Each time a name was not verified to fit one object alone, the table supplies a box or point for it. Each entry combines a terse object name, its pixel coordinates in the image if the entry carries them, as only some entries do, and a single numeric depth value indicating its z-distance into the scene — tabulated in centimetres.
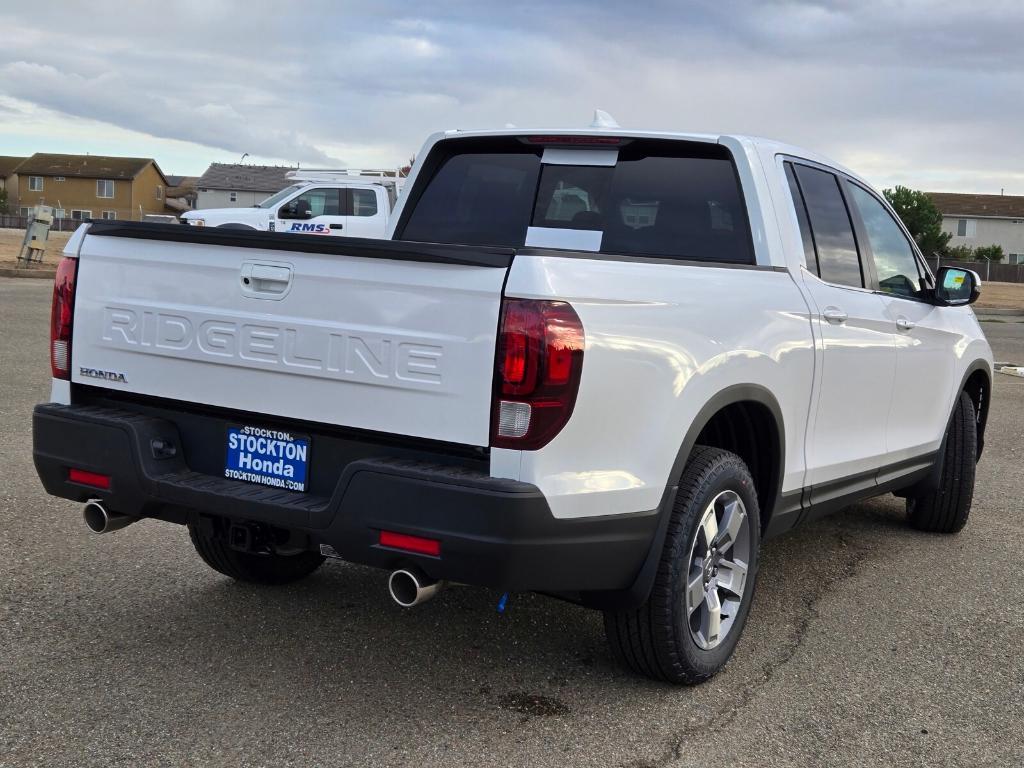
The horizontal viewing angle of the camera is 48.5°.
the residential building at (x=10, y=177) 9388
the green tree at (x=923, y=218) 7000
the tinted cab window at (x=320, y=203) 2242
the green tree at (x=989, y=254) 7579
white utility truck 2222
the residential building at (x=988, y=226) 8325
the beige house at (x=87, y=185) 9062
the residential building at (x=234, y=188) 8194
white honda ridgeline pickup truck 318
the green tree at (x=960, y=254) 7201
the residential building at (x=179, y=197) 10127
